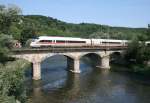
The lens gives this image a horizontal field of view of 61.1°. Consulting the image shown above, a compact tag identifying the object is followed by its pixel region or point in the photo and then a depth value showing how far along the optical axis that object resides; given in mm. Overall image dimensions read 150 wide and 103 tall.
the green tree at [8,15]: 24002
